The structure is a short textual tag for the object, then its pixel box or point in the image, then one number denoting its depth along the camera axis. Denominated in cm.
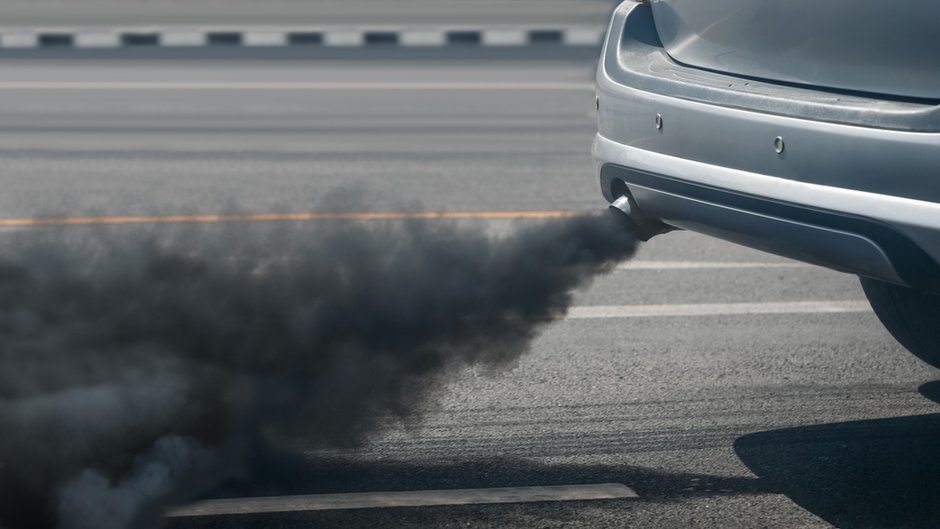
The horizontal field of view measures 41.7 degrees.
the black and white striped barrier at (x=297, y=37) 1703
